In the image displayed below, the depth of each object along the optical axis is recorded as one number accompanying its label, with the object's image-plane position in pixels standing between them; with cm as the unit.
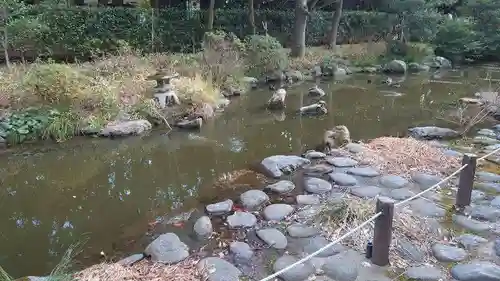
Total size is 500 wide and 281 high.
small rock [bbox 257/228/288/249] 317
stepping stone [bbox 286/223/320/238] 329
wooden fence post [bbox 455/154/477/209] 346
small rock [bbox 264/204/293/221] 360
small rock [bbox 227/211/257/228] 353
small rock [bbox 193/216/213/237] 344
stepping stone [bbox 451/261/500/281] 263
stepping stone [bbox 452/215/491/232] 331
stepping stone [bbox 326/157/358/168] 477
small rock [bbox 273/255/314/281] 272
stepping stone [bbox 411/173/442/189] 420
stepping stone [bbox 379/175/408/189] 419
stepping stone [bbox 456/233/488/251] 308
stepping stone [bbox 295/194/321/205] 388
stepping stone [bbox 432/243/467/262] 292
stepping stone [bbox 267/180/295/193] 423
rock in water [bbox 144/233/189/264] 302
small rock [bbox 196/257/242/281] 275
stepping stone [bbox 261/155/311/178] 482
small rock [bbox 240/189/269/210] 389
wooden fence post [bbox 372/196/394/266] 269
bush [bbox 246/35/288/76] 1105
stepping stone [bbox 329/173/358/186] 428
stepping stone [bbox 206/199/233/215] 382
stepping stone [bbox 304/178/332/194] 416
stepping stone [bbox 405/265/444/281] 270
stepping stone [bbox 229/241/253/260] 304
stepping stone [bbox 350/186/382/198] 396
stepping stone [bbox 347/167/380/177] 446
